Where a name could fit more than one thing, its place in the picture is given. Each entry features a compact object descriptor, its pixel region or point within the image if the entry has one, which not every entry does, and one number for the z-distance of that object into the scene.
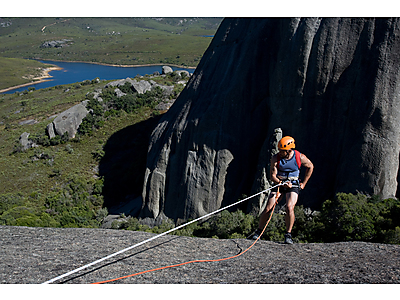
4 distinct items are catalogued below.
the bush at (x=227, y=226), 11.45
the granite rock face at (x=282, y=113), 10.84
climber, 7.05
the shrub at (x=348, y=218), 8.67
